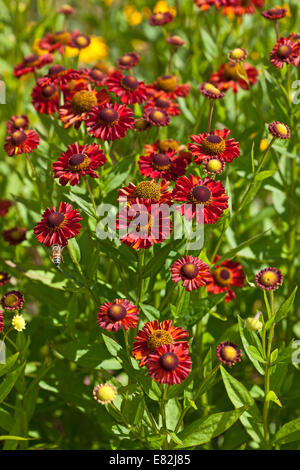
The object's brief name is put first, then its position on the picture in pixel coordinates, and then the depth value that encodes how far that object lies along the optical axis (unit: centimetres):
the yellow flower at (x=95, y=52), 273
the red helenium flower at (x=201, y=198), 108
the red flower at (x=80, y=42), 171
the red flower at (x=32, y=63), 160
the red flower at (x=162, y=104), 144
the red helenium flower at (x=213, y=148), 117
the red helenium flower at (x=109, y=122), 123
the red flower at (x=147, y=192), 110
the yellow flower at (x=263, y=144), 177
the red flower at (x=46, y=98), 142
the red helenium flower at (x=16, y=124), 142
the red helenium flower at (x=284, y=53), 128
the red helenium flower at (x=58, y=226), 109
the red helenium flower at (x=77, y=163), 115
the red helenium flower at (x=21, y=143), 128
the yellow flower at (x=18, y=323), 112
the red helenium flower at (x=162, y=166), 120
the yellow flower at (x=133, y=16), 254
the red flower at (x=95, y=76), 146
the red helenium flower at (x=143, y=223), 105
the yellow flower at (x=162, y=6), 241
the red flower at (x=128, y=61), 160
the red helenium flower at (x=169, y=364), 96
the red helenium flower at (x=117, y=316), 103
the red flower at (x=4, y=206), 164
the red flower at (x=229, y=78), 158
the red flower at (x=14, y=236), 149
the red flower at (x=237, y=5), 170
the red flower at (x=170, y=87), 153
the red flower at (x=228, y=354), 107
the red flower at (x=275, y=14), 144
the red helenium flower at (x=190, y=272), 105
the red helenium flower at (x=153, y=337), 102
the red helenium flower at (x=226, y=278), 141
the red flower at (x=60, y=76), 139
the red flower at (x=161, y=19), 179
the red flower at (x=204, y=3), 169
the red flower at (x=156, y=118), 133
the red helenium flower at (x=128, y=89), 140
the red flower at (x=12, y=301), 115
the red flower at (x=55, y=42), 174
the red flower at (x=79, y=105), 130
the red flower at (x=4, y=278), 135
